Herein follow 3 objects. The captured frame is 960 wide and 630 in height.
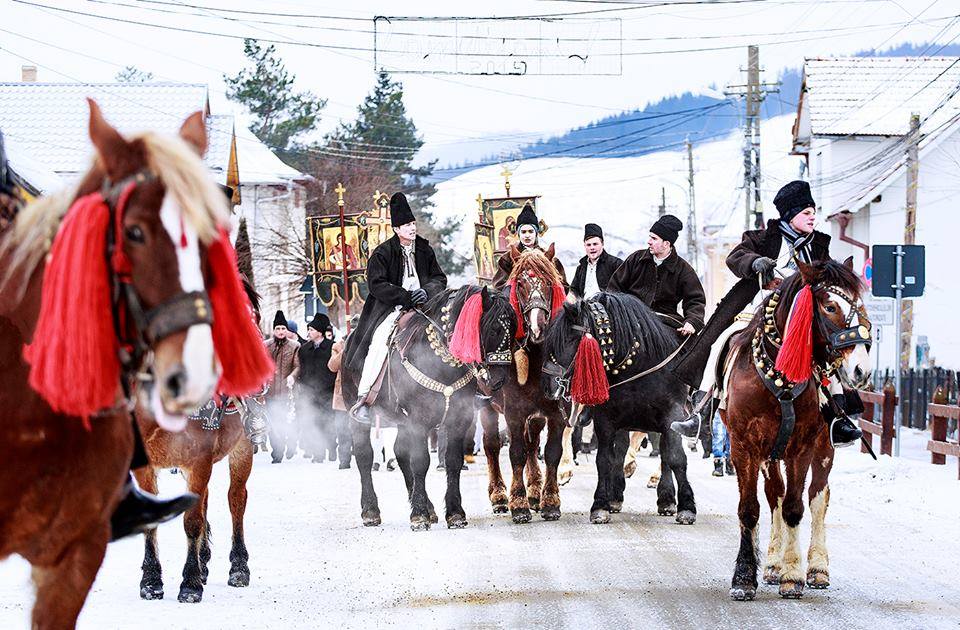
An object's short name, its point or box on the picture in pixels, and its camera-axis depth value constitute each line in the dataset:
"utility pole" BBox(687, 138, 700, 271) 66.26
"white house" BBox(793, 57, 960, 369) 40.56
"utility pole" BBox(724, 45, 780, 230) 41.62
